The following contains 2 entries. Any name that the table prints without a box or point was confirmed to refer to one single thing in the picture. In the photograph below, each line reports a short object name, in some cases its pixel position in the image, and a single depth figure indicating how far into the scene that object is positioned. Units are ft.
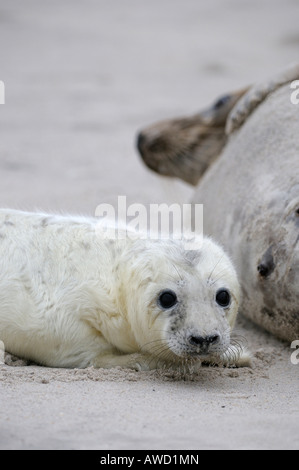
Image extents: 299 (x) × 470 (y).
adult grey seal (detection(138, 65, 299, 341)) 23.79
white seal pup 21.34
